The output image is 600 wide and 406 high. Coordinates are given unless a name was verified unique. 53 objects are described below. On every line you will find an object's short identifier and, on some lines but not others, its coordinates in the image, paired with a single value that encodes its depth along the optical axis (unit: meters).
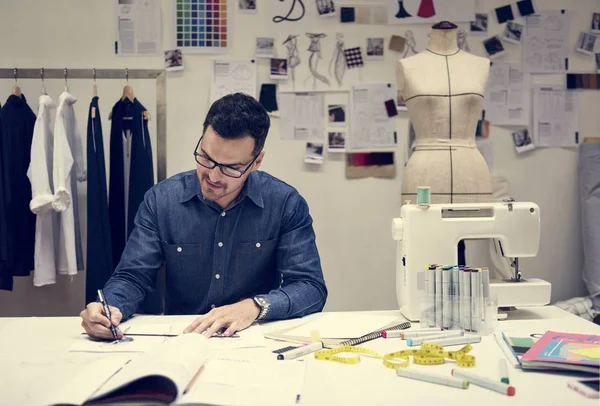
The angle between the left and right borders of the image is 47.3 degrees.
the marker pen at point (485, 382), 1.33
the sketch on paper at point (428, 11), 3.78
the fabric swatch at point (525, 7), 3.84
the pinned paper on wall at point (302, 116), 3.77
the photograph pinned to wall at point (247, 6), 3.73
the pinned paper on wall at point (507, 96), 3.85
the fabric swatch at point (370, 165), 3.80
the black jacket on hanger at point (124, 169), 3.41
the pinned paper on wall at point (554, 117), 3.88
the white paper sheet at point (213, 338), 1.69
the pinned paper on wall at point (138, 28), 3.70
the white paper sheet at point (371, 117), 3.79
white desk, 1.31
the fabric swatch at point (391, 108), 3.79
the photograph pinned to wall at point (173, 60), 3.71
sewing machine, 2.04
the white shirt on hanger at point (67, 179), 3.26
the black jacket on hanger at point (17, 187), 3.33
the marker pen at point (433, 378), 1.37
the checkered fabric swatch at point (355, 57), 3.79
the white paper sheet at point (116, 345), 1.65
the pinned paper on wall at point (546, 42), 3.86
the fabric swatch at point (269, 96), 3.75
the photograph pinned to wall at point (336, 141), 3.79
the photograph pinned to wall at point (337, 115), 3.78
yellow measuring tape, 1.52
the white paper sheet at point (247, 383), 1.27
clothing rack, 3.63
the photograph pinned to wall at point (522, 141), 3.87
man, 2.08
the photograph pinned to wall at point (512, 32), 3.84
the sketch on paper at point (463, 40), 3.82
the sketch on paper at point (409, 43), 3.79
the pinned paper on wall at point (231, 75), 3.73
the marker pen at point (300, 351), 1.57
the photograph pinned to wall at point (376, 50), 3.79
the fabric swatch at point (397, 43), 3.79
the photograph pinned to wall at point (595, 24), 3.89
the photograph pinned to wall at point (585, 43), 3.88
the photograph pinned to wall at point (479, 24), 3.83
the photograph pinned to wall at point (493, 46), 3.83
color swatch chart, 3.71
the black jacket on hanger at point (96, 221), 3.33
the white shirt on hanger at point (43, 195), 3.23
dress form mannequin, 2.85
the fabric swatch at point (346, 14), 3.77
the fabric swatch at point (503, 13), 3.83
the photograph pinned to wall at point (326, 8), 3.76
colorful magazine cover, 1.43
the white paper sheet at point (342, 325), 1.82
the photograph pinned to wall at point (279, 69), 3.75
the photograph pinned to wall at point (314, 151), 3.78
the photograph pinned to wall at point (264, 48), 3.73
